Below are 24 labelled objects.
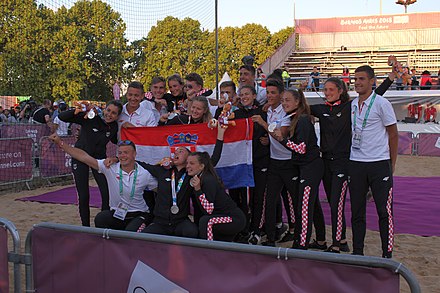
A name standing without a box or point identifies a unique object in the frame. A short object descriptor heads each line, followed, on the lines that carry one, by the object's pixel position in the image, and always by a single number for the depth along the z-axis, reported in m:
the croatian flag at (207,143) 5.75
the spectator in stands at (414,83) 23.92
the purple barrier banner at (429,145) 18.53
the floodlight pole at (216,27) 10.69
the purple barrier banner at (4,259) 3.42
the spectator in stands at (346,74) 24.24
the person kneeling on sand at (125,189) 5.08
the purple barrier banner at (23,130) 13.71
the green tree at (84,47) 40.69
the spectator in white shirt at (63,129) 13.79
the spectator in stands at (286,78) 23.81
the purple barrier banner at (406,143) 19.06
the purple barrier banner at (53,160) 11.63
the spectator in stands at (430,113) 23.00
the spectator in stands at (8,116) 16.91
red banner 37.59
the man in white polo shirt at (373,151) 4.86
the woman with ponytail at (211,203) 4.83
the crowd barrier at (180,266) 2.45
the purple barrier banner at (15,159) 10.82
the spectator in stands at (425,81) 23.90
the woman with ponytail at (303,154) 5.21
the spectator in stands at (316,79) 24.20
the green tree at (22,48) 35.50
